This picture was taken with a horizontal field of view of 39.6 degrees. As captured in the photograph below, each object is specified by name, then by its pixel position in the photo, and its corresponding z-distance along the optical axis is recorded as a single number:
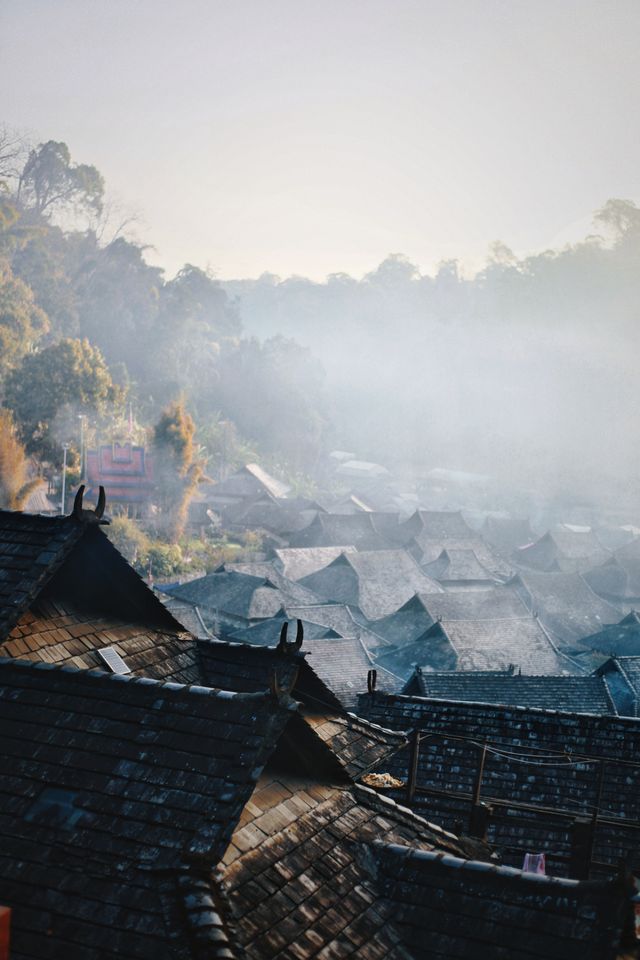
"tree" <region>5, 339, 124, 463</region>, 54.62
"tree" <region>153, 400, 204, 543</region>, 59.19
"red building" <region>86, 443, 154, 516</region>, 55.03
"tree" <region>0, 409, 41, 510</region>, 44.94
